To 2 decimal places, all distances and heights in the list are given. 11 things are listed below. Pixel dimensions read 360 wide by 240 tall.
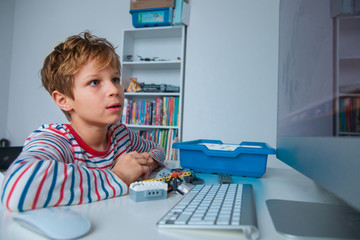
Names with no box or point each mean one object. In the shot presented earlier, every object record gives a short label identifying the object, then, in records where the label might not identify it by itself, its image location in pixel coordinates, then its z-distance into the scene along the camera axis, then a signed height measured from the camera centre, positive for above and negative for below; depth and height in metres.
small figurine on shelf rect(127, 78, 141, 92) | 2.38 +0.42
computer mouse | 0.30 -0.13
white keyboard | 0.32 -0.12
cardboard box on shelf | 2.19 +1.16
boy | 0.43 -0.05
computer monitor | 0.32 +0.05
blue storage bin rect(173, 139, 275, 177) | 0.77 -0.09
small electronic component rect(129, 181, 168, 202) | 0.49 -0.13
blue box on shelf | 2.22 +1.05
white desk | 0.32 -0.14
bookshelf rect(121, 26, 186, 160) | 2.29 +0.54
